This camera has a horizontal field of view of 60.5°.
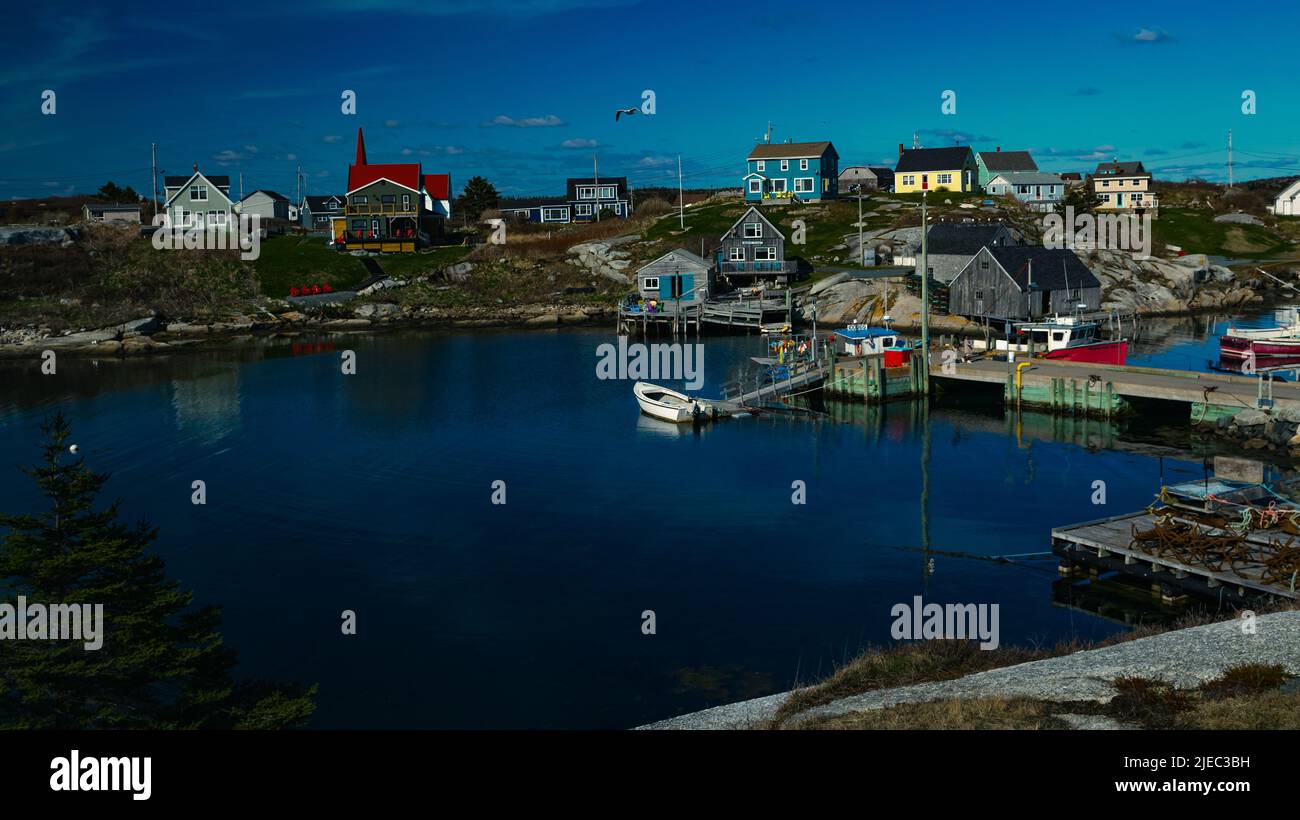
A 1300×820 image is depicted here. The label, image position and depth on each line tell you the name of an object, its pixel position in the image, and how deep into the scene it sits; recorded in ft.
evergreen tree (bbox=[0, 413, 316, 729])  58.08
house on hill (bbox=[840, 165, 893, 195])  456.86
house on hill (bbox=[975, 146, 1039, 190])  423.23
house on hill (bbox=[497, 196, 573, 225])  454.81
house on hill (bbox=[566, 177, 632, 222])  451.12
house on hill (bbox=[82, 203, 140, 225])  379.55
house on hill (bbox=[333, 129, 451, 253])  362.74
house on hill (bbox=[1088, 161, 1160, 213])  437.58
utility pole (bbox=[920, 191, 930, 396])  182.39
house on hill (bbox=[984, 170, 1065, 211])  407.85
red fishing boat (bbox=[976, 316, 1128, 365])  191.31
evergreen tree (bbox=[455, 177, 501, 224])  435.53
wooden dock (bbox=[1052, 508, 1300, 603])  86.48
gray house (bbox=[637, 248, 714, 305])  281.13
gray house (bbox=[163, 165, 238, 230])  353.31
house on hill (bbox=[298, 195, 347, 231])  452.76
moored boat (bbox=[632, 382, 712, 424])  167.53
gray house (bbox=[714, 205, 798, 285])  296.51
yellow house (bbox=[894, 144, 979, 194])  415.03
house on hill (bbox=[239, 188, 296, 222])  450.30
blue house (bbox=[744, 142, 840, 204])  397.39
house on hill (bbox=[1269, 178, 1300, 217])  414.62
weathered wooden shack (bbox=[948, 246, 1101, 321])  226.79
